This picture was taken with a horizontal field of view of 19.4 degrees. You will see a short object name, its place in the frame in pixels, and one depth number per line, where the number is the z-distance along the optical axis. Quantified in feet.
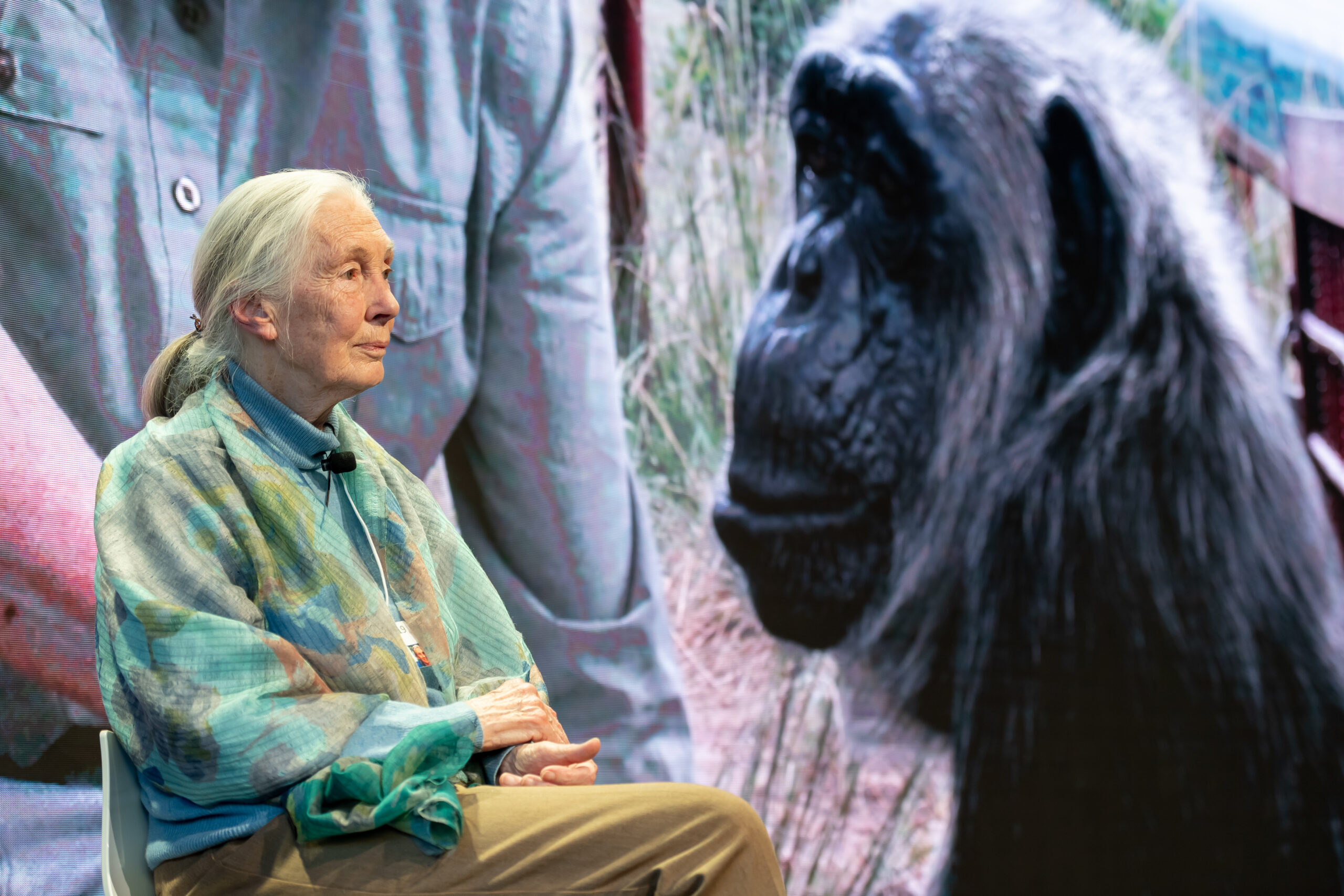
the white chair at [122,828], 11.61
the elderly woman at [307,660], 11.52
